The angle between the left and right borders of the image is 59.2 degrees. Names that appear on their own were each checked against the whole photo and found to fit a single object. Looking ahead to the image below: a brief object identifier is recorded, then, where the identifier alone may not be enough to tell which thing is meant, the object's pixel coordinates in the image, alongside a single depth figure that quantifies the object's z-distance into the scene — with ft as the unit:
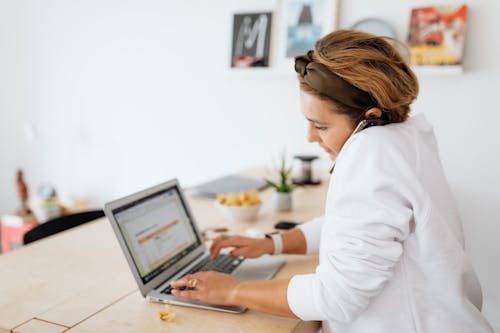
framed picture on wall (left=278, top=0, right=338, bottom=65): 8.01
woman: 2.76
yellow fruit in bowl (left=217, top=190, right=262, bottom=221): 5.38
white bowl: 5.37
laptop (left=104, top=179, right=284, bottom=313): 3.49
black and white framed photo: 8.55
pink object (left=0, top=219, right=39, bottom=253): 9.59
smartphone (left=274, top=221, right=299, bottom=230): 5.21
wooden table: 3.10
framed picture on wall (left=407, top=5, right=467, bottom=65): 7.02
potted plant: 5.87
